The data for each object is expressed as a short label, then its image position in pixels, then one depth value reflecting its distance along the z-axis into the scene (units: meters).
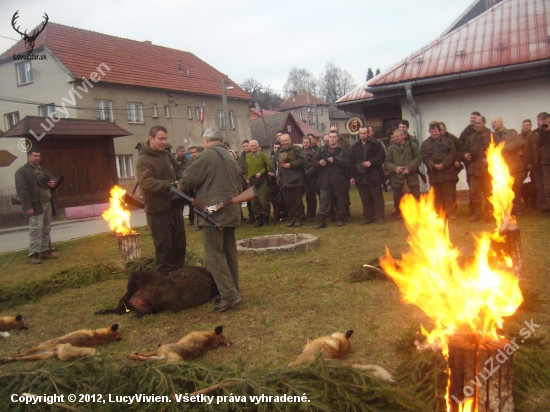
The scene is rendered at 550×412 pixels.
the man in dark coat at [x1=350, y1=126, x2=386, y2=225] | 11.10
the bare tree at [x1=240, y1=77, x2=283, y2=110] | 54.78
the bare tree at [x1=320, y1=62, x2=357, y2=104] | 80.25
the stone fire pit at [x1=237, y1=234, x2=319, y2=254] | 8.99
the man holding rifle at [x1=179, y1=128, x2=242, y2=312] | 5.74
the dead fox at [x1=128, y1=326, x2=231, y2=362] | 4.08
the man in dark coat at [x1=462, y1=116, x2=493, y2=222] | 10.02
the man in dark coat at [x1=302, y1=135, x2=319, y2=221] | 12.02
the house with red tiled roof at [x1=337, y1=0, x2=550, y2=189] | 11.74
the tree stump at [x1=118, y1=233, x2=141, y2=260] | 8.61
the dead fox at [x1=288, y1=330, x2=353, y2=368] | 3.89
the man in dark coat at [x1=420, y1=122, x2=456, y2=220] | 10.31
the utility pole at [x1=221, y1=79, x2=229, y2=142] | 29.06
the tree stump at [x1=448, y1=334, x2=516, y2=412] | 2.76
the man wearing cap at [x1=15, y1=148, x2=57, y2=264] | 9.67
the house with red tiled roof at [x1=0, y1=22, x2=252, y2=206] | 26.84
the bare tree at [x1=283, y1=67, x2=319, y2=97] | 82.19
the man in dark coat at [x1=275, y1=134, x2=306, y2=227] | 11.89
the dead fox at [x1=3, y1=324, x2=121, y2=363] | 4.24
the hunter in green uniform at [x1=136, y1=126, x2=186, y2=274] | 6.55
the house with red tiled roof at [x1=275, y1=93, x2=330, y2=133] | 75.81
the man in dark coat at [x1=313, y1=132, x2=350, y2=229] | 11.34
